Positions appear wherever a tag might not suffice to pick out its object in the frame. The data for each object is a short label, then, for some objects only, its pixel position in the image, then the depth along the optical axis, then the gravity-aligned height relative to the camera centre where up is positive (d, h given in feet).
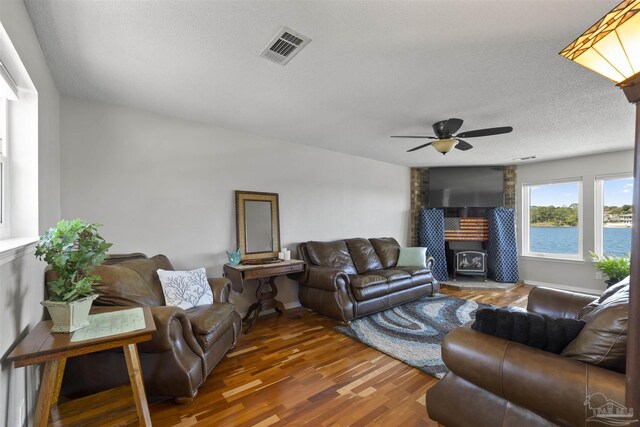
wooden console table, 9.95 -2.33
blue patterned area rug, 8.30 -4.33
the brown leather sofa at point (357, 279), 11.00 -2.87
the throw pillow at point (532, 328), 4.25 -1.85
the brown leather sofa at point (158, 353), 5.99 -3.13
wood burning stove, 18.11 -3.25
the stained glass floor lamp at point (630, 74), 2.35 +1.25
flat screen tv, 18.11 +1.72
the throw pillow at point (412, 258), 14.87 -2.43
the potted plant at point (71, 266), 4.67 -0.90
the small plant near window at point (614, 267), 12.60 -2.57
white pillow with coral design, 7.84 -2.17
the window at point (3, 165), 4.95 +0.93
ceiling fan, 9.14 +2.71
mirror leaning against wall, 11.51 -0.44
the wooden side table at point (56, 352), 3.95 -2.04
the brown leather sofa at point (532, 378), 3.48 -2.29
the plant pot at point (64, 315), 4.65 -1.68
